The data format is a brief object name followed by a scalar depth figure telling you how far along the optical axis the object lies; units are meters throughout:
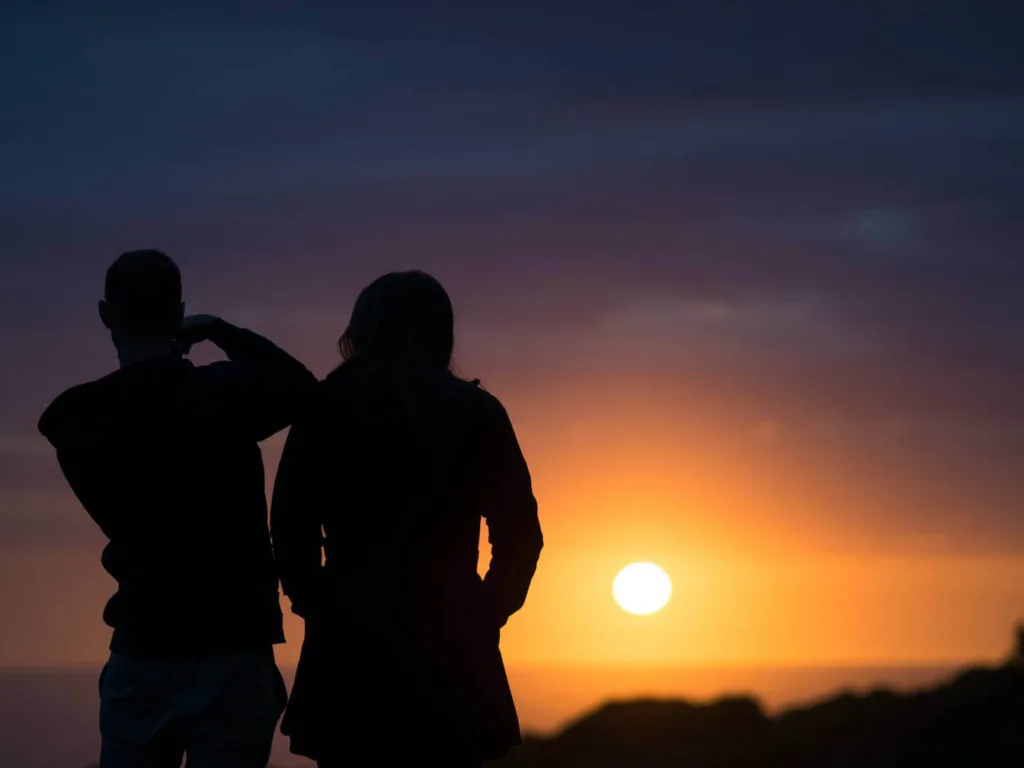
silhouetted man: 8.78
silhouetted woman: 9.81
